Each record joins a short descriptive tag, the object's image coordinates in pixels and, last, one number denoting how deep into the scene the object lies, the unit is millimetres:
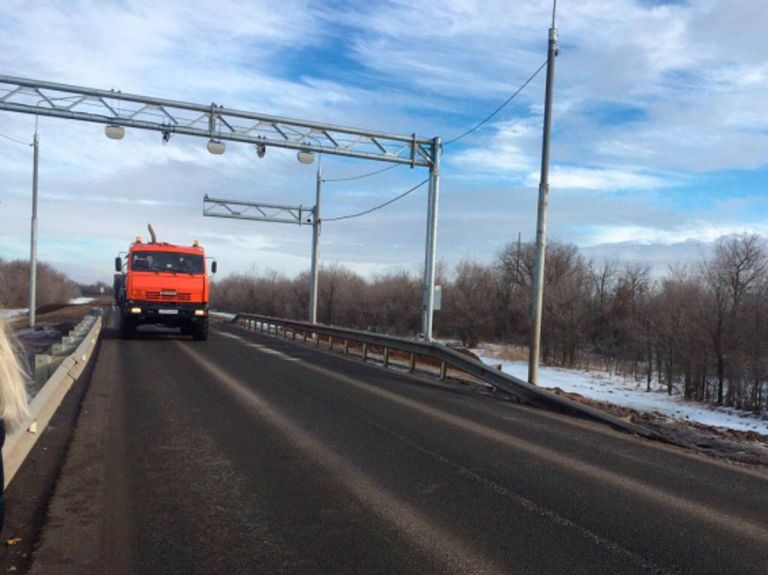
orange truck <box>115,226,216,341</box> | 20625
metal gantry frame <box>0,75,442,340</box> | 17125
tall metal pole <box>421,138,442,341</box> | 20359
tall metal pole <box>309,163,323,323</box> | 30375
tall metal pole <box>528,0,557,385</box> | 13766
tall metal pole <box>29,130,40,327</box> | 32500
